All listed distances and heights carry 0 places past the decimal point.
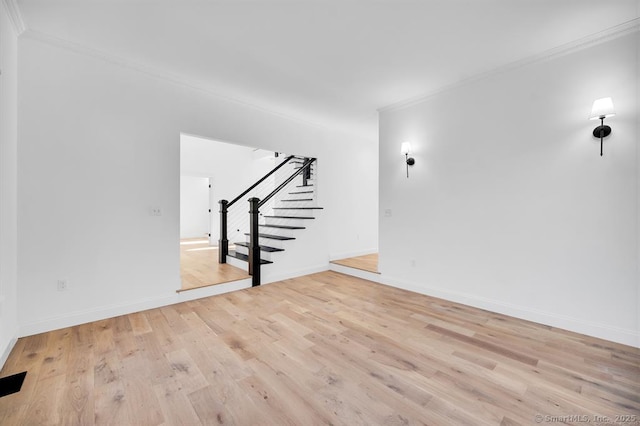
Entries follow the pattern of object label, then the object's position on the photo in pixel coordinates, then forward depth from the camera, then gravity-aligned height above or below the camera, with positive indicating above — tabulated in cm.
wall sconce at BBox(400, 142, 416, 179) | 378 +88
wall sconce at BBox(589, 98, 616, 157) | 227 +86
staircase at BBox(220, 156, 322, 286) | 432 -6
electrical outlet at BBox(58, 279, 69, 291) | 256 -68
